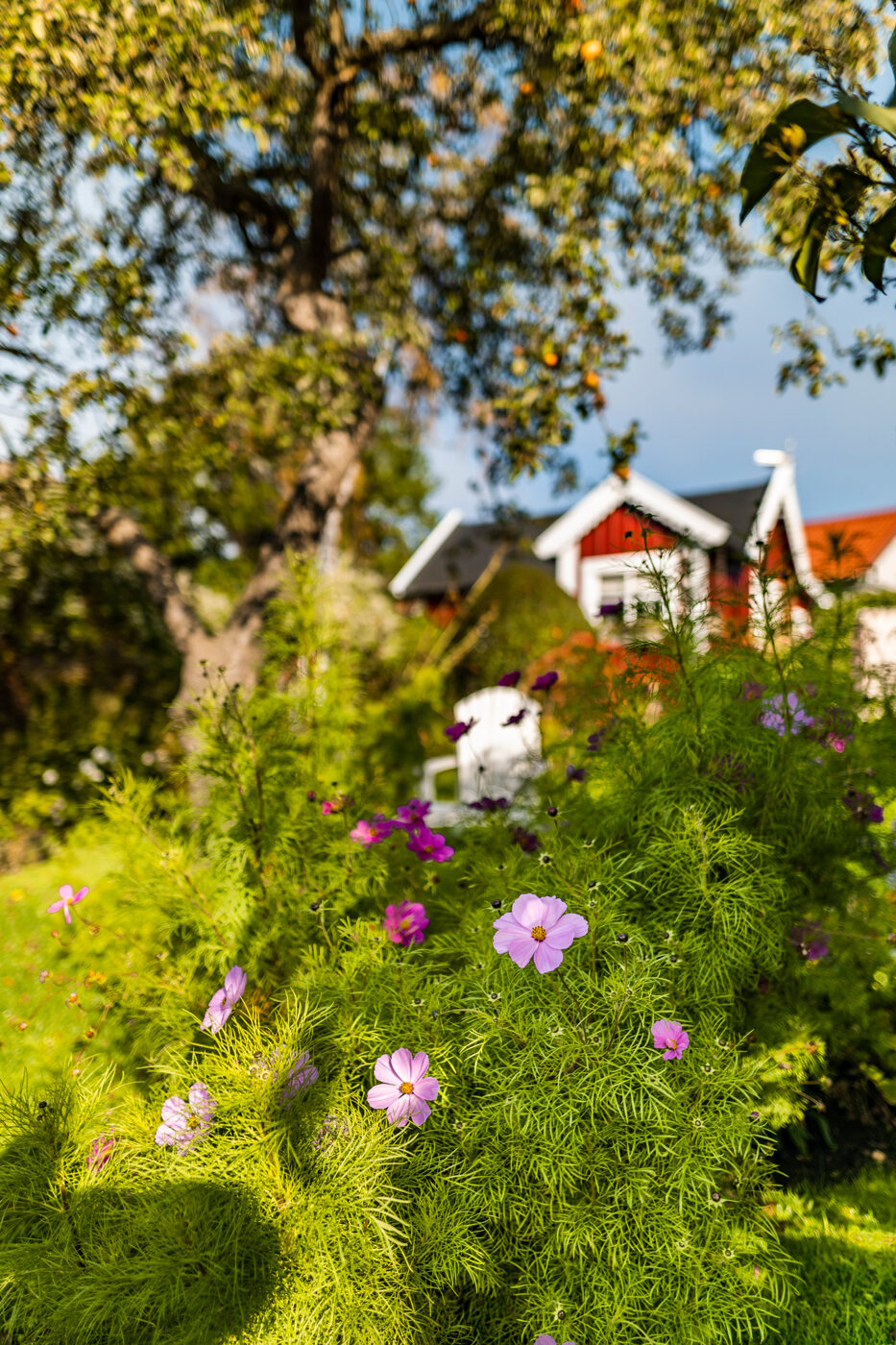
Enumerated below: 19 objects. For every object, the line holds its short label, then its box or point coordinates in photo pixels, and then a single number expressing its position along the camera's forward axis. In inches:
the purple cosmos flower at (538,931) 59.2
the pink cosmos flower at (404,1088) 63.1
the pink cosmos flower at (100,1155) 66.4
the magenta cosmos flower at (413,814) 100.0
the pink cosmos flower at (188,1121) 64.8
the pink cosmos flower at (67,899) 94.3
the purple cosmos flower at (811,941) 93.8
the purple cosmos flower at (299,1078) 65.8
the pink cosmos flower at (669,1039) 64.9
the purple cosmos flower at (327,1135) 64.1
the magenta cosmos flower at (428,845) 97.2
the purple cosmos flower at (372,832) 96.8
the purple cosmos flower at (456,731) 108.4
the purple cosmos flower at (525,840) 100.4
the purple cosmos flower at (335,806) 93.0
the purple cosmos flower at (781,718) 89.0
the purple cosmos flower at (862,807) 93.4
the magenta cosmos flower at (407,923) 85.1
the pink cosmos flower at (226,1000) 70.4
